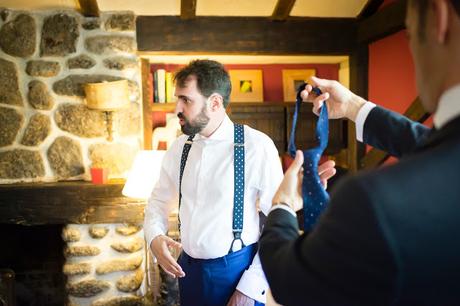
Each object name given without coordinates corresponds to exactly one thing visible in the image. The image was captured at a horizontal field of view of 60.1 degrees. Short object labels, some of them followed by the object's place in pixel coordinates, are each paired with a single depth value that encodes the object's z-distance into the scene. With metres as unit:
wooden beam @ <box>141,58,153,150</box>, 3.05
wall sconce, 2.66
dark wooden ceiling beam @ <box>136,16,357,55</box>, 2.87
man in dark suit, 0.50
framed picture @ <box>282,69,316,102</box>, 3.79
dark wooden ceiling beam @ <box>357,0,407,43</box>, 2.56
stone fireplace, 2.70
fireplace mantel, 2.68
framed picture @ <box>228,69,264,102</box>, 3.71
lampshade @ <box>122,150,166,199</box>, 2.40
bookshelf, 3.56
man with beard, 1.49
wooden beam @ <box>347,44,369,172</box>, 3.14
